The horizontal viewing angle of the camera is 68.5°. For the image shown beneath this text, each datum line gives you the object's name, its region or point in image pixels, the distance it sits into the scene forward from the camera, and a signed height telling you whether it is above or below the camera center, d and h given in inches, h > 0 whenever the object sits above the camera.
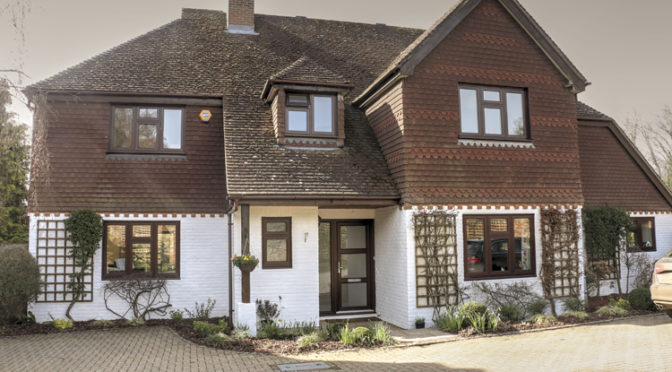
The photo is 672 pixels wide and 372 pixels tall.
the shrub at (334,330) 381.7 -76.3
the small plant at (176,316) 465.7 -76.9
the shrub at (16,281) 416.5 -37.0
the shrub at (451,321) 401.7 -74.6
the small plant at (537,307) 451.5 -71.1
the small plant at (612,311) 446.3 -75.3
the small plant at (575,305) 463.2 -71.5
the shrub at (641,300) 466.0 -68.3
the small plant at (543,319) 417.4 -76.4
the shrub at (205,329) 397.6 -76.9
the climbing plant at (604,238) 556.4 -11.1
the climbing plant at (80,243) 457.7 -6.3
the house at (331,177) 444.8 +53.1
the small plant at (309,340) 357.1 -79.1
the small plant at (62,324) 433.4 -76.9
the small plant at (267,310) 431.8 -67.4
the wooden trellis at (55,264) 458.3 -25.2
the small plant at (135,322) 453.4 -79.6
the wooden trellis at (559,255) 470.3 -24.8
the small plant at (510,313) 431.9 -73.1
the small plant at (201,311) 476.7 -73.9
